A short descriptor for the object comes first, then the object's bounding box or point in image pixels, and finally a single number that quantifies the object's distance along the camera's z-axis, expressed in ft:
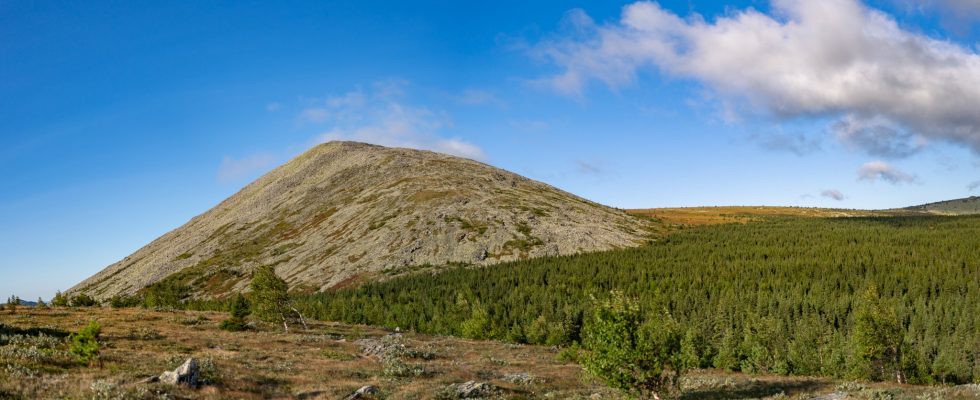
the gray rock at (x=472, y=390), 143.13
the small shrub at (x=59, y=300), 390.83
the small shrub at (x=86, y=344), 130.41
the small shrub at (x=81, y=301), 412.57
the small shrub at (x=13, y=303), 306.96
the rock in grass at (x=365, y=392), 130.31
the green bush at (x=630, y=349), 122.72
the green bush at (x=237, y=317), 273.13
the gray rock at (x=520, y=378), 180.55
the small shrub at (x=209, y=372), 127.62
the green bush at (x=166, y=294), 486.79
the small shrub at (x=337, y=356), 208.74
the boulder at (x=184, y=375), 116.26
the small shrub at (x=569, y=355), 260.62
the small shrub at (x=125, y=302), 434.30
